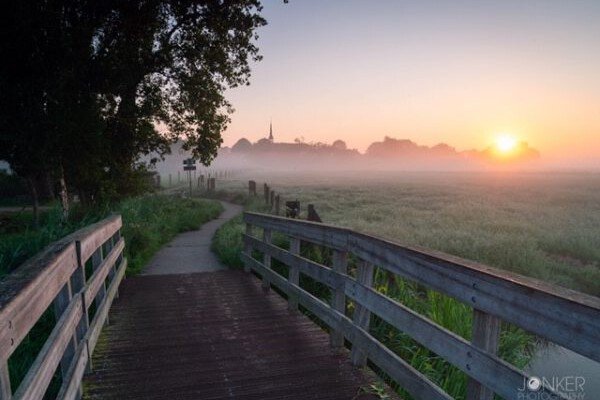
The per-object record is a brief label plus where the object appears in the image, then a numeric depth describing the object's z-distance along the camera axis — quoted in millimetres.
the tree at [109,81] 12219
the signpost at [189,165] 24281
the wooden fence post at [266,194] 22769
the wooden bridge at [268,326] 2264
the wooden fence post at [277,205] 17219
